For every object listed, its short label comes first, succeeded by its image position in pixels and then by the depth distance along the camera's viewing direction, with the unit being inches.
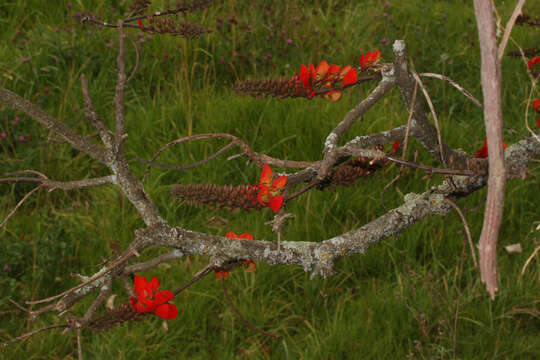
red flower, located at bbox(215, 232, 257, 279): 101.2
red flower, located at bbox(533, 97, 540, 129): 105.3
